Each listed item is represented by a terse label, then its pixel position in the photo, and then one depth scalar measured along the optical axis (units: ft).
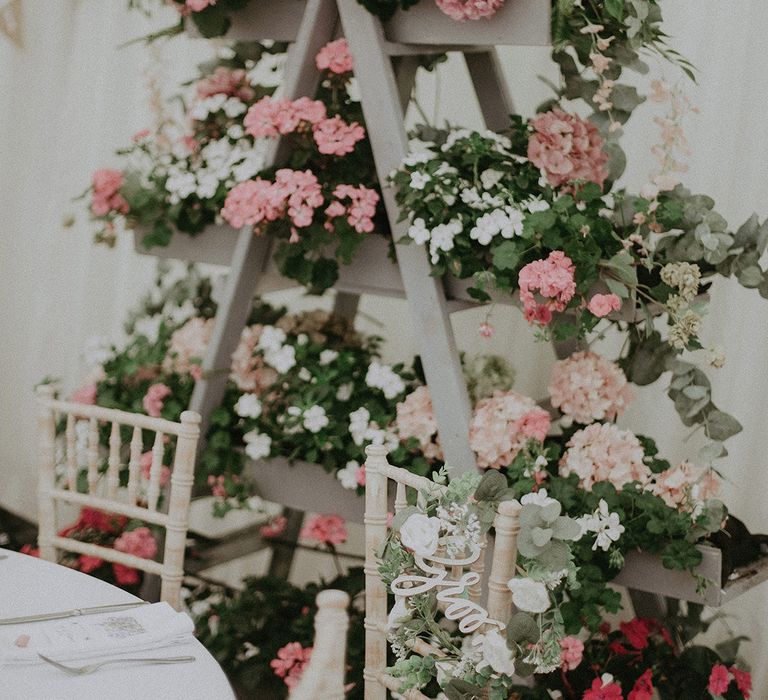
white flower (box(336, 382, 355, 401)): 7.38
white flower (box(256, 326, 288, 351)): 7.45
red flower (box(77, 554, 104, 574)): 8.13
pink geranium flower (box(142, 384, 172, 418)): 7.64
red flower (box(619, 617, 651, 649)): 7.20
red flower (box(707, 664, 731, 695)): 6.86
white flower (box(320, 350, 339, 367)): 7.52
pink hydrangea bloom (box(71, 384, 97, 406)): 8.16
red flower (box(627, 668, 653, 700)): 6.77
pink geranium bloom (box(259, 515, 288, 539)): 8.28
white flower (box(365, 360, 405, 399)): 7.18
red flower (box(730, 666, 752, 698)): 7.02
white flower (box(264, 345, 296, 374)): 7.39
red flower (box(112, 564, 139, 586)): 8.09
